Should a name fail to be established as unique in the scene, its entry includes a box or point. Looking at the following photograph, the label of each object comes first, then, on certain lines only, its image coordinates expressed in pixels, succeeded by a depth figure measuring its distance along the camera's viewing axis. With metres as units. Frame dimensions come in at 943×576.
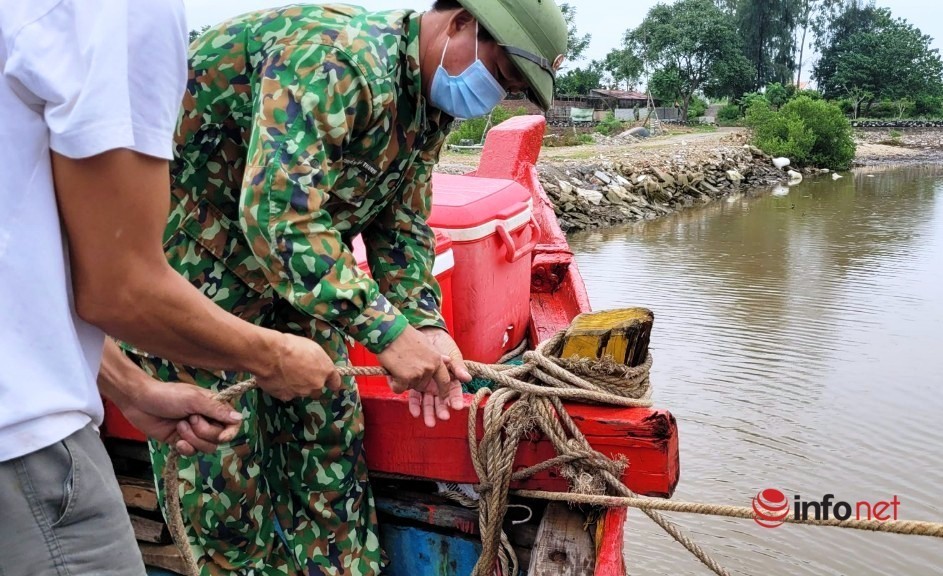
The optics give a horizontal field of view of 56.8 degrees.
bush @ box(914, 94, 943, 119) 53.84
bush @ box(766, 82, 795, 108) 47.63
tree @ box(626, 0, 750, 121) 54.28
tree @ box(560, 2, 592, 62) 54.94
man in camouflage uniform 1.79
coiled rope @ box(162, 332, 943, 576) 2.16
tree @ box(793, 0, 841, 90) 67.00
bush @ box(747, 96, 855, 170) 30.52
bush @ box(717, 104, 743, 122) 49.53
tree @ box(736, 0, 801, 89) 65.19
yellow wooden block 2.24
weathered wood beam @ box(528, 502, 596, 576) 2.17
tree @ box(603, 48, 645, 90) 56.88
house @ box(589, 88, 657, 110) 54.09
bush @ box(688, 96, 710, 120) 51.60
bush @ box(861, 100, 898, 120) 54.91
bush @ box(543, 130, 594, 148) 30.14
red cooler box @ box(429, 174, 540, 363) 3.43
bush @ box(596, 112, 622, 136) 36.25
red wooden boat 2.19
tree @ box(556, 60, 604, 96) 53.14
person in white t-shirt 0.97
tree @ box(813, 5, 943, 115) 55.34
